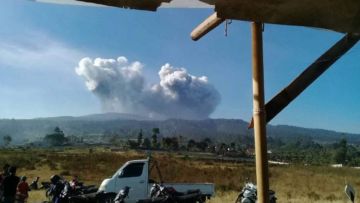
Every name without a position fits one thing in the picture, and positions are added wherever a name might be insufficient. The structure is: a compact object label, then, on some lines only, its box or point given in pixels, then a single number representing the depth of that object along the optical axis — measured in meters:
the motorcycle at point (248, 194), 13.19
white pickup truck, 16.19
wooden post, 2.76
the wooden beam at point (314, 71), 3.02
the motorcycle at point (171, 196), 13.64
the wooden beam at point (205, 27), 3.17
